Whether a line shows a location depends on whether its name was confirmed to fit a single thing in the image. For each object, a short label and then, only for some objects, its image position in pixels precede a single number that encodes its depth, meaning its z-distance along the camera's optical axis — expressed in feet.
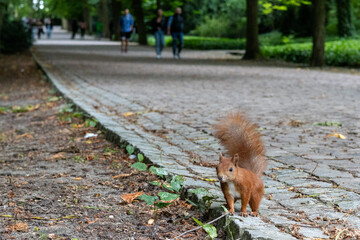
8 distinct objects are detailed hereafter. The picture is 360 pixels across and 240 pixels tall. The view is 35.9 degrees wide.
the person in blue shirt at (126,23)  90.94
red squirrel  11.02
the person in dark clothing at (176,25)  79.45
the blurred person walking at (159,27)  82.17
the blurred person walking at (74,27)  190.19
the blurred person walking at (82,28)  194.59
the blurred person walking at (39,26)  187.18
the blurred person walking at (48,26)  188.03
